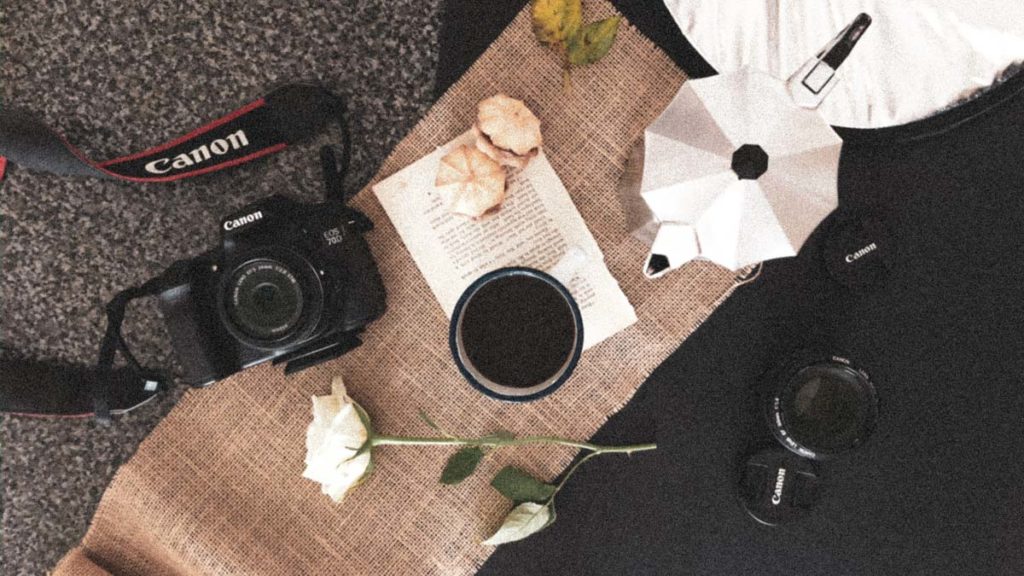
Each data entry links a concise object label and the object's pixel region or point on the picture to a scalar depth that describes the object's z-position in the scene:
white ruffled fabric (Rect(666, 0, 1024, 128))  0.49
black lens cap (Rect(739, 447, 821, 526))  0.59
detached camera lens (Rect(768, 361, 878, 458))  0.55
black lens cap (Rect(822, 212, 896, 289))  0.58
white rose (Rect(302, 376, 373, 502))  0.53
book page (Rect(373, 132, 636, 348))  0.57
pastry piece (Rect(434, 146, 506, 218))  0.54
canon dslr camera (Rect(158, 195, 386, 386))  0.52
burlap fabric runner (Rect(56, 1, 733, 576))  0.57
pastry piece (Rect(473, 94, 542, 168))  0.54
